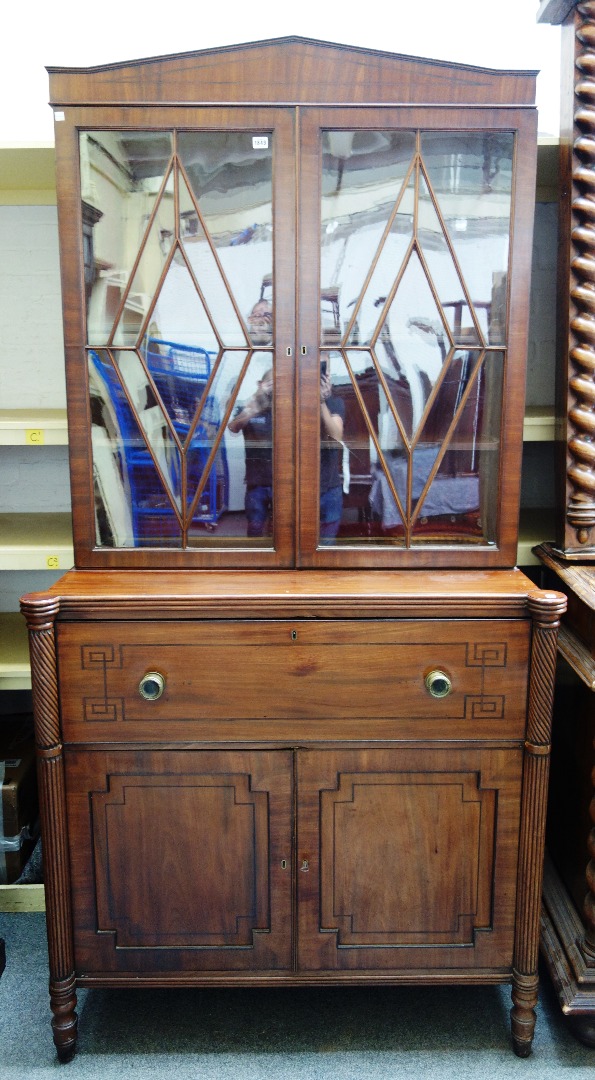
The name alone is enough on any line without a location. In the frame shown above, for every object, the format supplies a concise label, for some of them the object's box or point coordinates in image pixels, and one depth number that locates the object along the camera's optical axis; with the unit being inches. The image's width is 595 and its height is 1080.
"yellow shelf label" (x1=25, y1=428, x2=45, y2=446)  66.6
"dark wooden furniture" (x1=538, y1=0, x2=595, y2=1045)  57.3
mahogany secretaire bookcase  53.6
